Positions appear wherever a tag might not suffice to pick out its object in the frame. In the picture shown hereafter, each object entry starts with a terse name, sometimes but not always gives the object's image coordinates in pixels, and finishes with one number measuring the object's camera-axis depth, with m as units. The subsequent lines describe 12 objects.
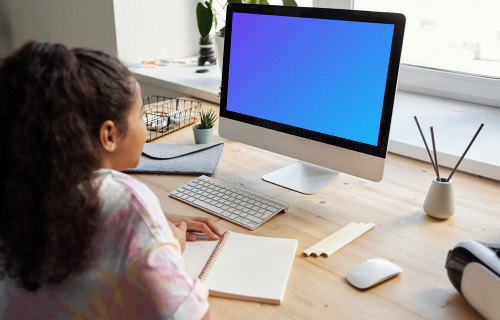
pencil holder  1.14
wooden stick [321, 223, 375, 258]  1.03
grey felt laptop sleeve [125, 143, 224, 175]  1.40
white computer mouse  0.91
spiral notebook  0.89
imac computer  1.13
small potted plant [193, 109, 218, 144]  1.59
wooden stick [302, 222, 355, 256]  1.02
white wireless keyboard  1.15
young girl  0.64
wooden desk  0.86
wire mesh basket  1.72
